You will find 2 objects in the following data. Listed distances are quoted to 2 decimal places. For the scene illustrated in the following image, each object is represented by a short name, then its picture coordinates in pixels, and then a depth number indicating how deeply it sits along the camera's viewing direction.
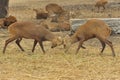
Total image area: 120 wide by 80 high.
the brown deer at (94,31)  10.83
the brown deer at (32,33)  10.96
